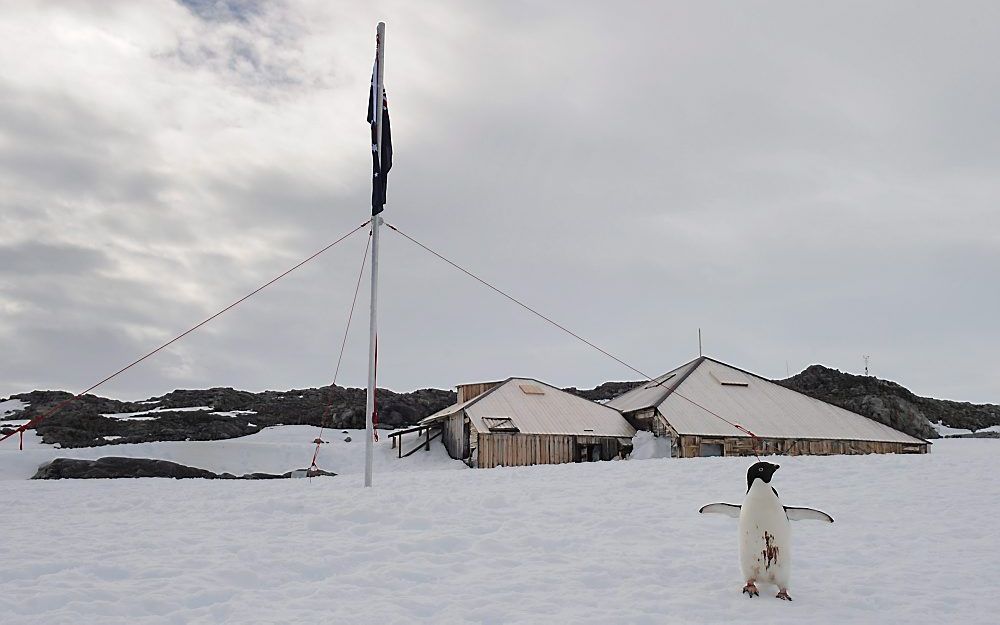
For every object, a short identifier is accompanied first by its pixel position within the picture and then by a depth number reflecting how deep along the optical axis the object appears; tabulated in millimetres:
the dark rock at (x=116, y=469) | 28609
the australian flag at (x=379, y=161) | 20906
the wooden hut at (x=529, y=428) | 36688
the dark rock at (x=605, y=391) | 84438
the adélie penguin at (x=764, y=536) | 9656
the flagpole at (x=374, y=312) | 19828
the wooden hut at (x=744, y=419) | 36344
